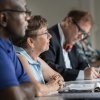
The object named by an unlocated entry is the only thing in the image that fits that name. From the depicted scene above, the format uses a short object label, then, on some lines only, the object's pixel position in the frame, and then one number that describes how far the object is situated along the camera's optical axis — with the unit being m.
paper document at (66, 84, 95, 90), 3.75
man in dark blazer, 4.97
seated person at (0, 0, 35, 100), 2.65
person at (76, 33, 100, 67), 6.83
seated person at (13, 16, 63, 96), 3.63
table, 3.33
